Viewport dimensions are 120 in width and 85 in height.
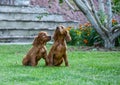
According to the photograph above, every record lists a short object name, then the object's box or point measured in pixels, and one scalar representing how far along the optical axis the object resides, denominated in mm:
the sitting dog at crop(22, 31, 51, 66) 8320
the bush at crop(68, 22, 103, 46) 14634
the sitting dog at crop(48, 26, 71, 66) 8274
